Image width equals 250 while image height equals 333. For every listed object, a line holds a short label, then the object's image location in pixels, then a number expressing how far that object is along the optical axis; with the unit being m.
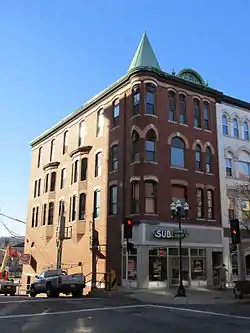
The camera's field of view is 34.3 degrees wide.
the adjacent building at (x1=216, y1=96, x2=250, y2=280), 33.08
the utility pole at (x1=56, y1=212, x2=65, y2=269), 35.04
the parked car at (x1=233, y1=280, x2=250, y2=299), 22.89
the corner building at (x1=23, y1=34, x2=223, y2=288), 29.56
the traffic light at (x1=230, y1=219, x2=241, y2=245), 23.31
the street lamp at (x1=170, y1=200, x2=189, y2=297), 22.36
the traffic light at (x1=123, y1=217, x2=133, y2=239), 22.75
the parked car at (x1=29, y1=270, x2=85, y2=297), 24.89
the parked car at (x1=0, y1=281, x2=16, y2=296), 32.25
